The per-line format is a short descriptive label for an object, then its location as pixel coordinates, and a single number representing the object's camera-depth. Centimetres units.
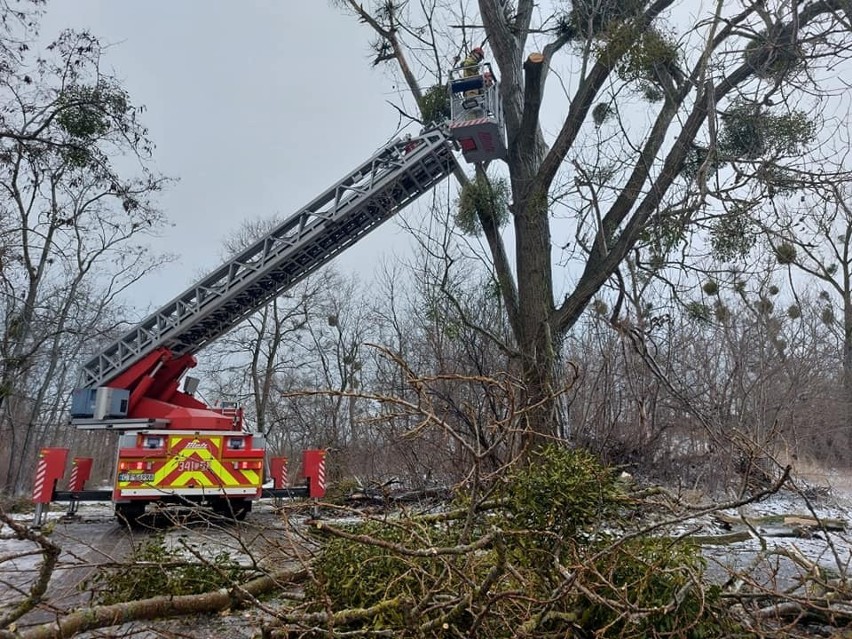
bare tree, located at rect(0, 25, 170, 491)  716
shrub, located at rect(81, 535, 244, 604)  322
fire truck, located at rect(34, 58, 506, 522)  710
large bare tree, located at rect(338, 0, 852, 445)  557
